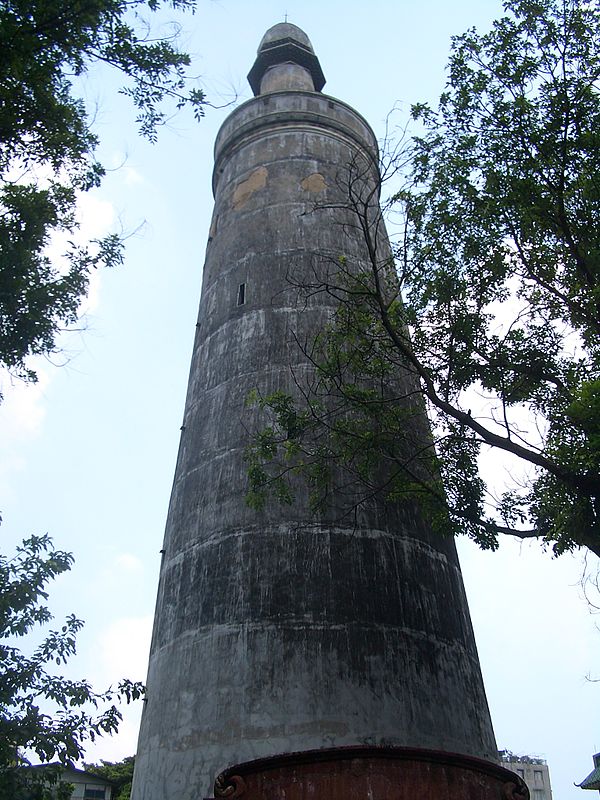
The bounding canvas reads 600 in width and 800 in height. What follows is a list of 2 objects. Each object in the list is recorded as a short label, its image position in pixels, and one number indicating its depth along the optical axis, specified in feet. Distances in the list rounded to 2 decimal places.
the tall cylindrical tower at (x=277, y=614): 37.29
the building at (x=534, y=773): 196.76
